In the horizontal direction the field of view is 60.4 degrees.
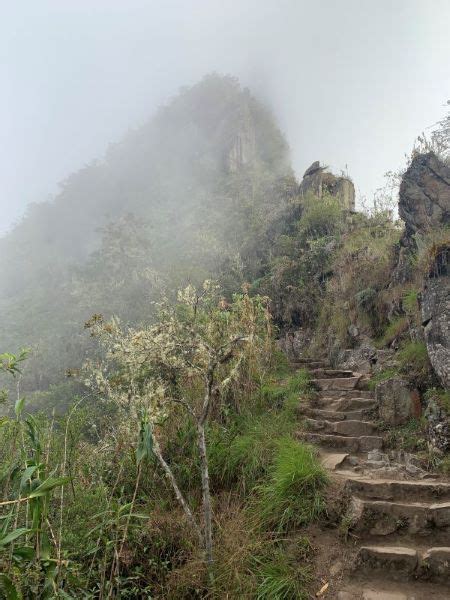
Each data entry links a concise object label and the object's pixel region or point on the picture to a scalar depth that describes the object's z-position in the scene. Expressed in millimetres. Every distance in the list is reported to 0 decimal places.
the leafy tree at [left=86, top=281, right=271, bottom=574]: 3197
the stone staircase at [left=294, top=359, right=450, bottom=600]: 3070
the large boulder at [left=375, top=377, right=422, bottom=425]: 5363
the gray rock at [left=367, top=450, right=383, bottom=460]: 4773
